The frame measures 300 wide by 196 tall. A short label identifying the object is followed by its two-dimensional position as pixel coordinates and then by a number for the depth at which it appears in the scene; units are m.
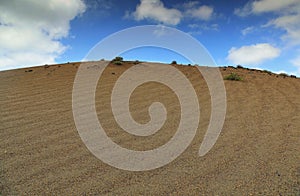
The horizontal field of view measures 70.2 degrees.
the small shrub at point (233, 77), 9.24
